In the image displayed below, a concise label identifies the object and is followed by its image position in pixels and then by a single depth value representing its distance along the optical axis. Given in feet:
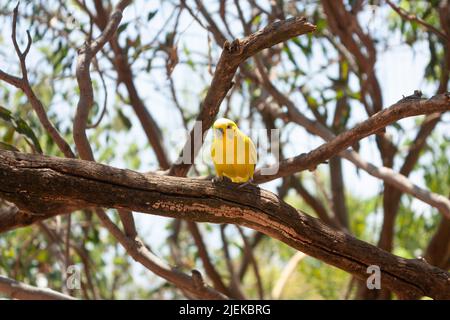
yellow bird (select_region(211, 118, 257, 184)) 11.33
